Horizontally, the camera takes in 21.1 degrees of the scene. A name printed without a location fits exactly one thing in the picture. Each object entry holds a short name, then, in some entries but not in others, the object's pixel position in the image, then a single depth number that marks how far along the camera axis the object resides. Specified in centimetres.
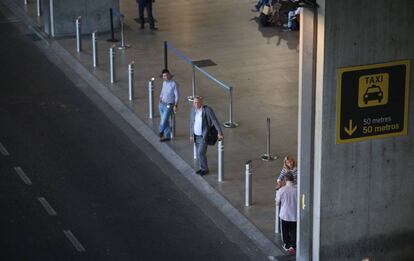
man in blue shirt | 2409
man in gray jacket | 2184
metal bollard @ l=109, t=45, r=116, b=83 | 2809
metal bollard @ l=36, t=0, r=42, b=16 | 3528
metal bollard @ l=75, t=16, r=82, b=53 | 3130
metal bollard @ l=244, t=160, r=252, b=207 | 2064
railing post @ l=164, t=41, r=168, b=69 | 2911
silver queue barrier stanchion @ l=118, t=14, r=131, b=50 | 3162
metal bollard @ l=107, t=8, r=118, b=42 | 3235
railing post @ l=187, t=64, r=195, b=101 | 2703
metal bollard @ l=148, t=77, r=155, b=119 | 2559
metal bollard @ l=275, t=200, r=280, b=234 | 1965
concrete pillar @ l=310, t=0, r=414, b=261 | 1734
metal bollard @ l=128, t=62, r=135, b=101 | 2681
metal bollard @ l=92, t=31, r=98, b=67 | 2980
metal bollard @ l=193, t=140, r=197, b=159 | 2331
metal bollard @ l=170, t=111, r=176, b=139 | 2433
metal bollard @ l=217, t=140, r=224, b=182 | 2173
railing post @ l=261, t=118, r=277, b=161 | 2323
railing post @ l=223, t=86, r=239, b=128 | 2512
